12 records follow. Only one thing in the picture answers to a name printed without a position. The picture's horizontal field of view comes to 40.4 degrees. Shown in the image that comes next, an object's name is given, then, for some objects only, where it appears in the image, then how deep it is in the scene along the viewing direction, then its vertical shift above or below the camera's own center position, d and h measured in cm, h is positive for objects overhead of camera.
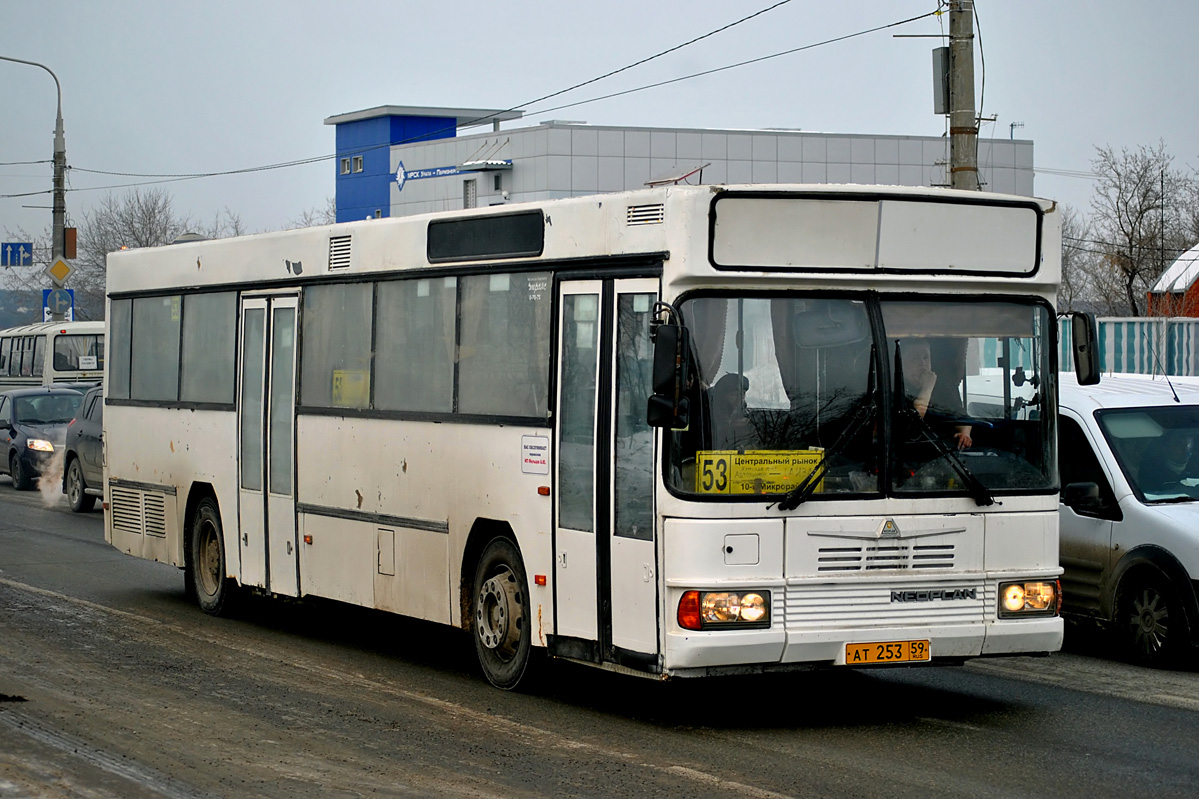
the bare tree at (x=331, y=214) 9162 +1121
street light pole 4088 +518
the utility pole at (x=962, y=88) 1753 +352
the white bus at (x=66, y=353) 4384 +151
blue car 2766 -38
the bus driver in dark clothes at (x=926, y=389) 852 +12
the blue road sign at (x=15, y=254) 4600 +436
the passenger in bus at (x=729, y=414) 818 -1
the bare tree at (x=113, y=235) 8725 +942
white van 1048 -69
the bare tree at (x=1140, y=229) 4597 +531
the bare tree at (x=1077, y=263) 8369 +804
